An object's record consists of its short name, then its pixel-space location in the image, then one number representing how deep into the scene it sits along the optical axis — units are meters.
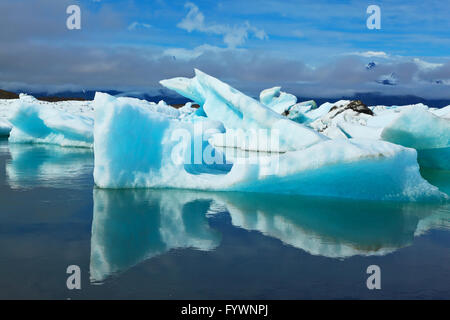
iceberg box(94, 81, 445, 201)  4.74
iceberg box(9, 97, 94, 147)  11.63
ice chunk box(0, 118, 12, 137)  16.23
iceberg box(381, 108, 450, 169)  7.03
